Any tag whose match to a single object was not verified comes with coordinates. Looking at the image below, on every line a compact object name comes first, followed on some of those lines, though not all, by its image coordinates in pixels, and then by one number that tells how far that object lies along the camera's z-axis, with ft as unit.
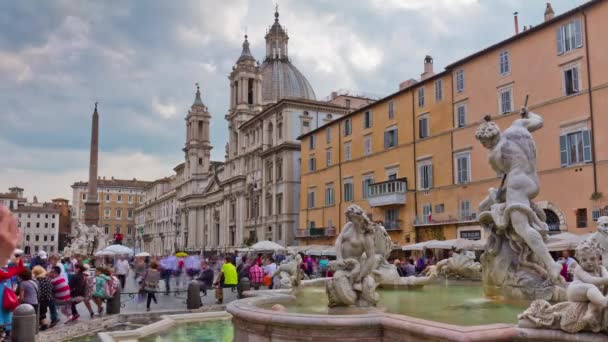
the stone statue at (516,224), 22.66
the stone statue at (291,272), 31.27
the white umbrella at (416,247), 85.56
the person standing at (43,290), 34.94
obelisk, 118.25
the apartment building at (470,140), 78.89
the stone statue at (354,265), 20.79
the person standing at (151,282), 47.29
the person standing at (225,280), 50.90
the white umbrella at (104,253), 84.53
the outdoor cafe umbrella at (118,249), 85.12
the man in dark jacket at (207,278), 58.44
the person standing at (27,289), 30.12
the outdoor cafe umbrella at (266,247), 100.58
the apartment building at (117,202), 404.16
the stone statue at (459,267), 32.50
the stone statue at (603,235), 20.08
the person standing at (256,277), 51.83
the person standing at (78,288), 38.45
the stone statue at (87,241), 108.37
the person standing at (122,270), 69.31
